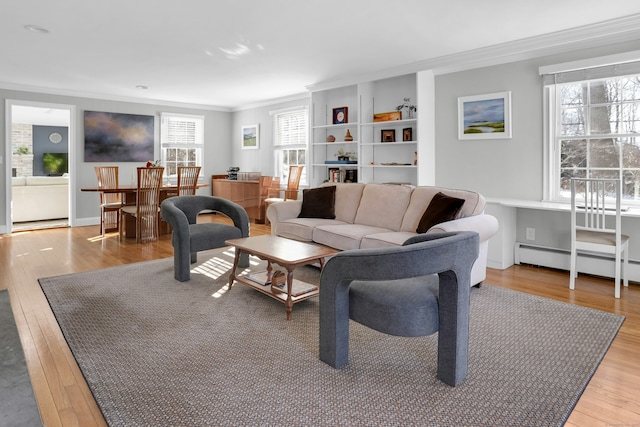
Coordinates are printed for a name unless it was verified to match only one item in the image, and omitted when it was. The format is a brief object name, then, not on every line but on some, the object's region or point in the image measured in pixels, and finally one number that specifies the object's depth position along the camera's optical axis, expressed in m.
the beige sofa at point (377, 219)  3.49
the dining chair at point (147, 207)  5.74
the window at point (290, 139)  7.56
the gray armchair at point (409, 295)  1.89
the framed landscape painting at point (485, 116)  4.62
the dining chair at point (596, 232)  3.34
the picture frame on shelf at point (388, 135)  5.77
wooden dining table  5.89
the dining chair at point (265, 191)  7.54
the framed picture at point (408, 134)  5.53
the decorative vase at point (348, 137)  6.33
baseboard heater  3.89
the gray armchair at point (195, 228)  3.81
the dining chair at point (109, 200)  6.30
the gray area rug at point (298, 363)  1.82
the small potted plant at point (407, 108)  5.54
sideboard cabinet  7.62
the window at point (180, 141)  8.27
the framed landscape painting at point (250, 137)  8.48
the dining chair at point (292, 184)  7.31
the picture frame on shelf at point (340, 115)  6.43
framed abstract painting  7.27
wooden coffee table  2.95
